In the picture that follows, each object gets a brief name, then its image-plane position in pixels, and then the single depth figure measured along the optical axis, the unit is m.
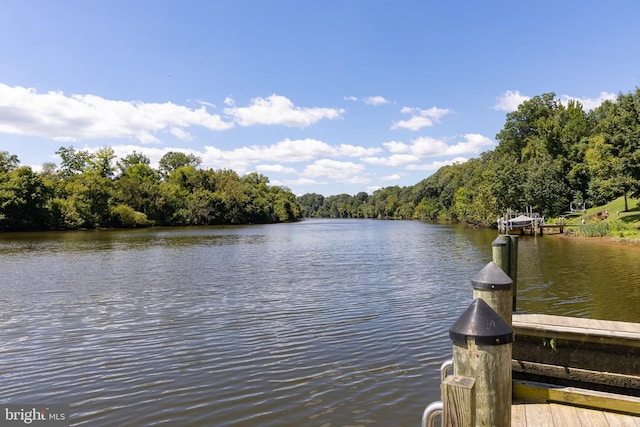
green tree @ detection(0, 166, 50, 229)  61.41
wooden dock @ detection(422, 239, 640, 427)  4.73
